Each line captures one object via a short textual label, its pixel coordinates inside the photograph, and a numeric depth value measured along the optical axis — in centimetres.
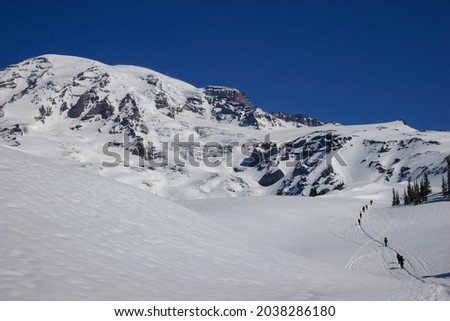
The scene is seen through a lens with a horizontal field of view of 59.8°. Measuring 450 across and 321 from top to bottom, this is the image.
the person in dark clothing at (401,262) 2297
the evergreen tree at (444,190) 8179
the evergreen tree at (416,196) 7176
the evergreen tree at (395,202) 7348
